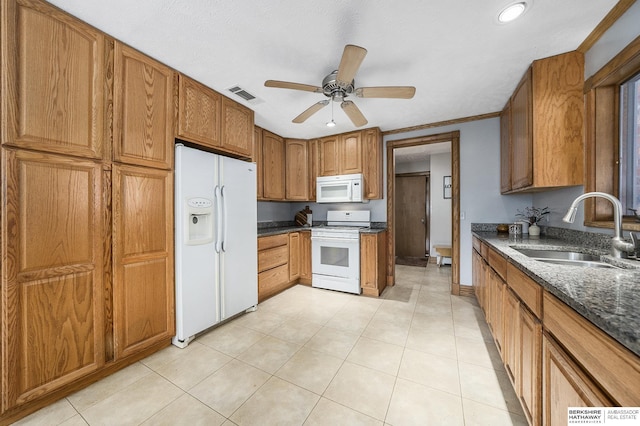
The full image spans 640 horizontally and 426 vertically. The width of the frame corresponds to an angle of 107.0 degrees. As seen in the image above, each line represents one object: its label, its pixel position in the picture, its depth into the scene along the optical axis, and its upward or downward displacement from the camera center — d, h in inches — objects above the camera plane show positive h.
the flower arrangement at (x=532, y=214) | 98.4 -1.1
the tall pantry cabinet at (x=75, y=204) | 50.5 +1.8
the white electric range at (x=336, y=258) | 126.0 -25.9
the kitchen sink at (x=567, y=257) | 55.4 -12.2
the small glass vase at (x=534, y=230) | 95.9 -7.6
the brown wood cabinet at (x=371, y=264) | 122.9 -27.7
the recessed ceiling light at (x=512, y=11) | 53.7 +47.0
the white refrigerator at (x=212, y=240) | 78.9 -10.7
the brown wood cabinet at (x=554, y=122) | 69.9 +27.6
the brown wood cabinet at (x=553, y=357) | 24.1 -20.3
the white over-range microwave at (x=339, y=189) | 135.3 +13.7
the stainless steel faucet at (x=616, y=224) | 49.9 -2.7
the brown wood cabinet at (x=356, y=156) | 135.6 +33.1
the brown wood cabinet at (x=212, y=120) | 82.6 +36.1
